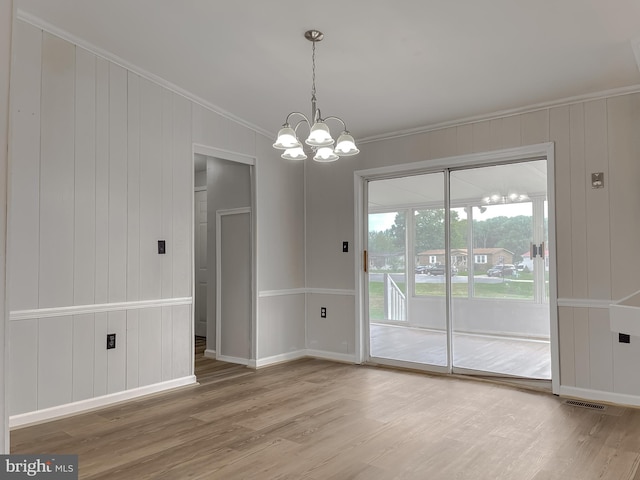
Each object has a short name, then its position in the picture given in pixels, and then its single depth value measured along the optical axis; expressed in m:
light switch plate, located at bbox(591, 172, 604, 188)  4.06
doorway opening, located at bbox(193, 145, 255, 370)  5.51
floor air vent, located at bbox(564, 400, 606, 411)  3.84
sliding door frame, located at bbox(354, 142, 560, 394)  4.29
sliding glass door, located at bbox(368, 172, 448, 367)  5.10
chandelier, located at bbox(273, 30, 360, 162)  3.07
